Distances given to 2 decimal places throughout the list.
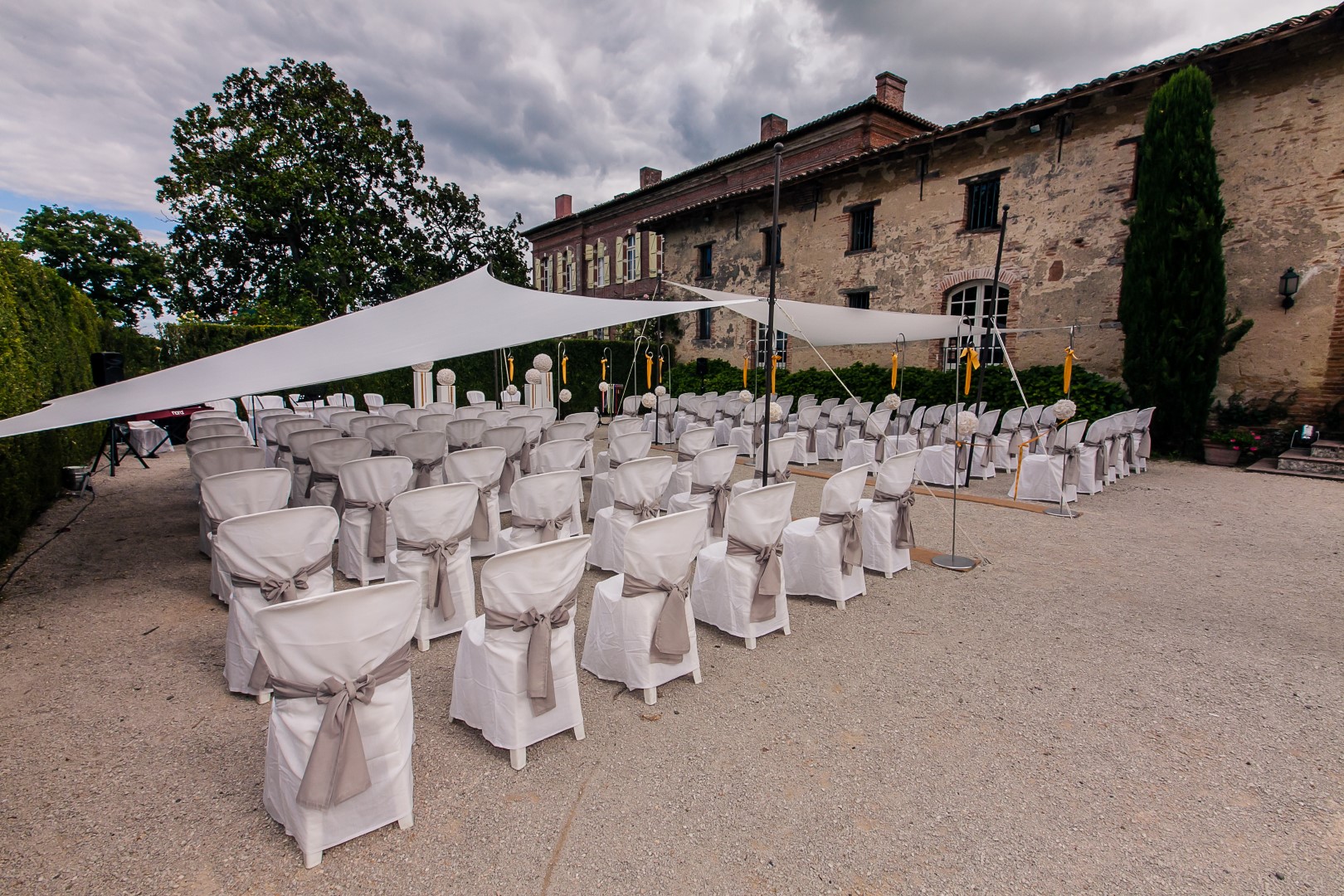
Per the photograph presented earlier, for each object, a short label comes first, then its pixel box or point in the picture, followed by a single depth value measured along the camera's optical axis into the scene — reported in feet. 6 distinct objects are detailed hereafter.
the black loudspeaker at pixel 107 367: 22.82
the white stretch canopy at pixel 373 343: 10.30
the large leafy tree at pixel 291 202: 56.75
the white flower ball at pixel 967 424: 14.96
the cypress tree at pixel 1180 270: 27.25
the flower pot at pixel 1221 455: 27.50
